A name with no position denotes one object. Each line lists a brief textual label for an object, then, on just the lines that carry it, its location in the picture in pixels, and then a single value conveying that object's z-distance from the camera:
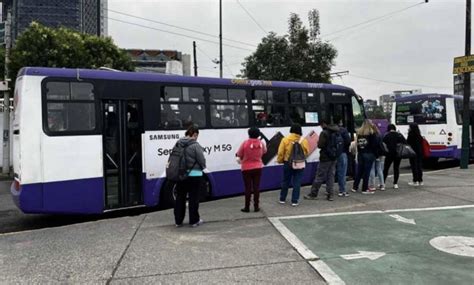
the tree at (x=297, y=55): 29.14
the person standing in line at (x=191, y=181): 7.30
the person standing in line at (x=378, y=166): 10.55
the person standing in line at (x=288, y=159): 9.11
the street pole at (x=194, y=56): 39.88
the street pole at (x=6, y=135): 17.95
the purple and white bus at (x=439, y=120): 18.14
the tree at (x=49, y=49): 23.61
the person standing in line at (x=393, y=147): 11.54
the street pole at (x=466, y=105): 16.55
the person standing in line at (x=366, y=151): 10.49
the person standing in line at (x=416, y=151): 11.88
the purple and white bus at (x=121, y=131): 7.95
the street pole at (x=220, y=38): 30.27
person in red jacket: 8.48
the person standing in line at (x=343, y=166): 10.27
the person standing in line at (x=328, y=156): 9.75
